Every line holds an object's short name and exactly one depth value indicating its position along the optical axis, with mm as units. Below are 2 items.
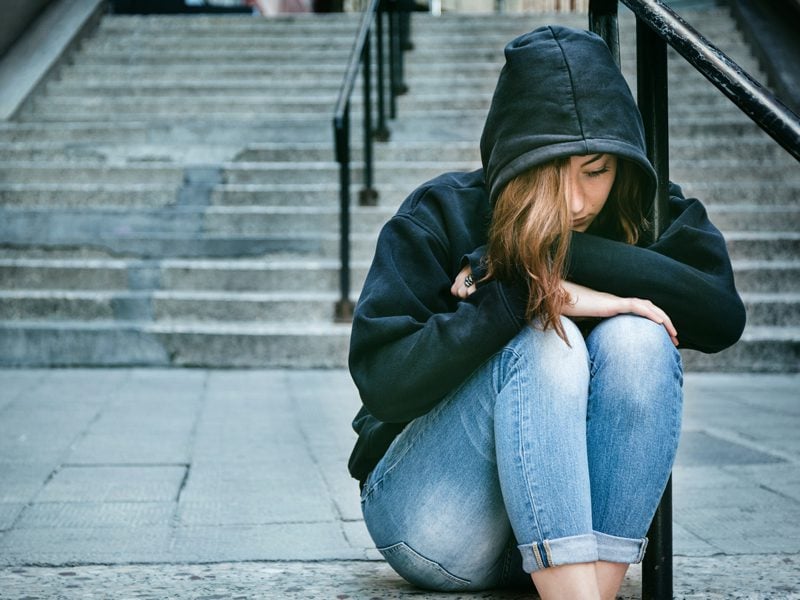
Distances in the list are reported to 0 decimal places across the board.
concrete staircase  6118
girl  2513
